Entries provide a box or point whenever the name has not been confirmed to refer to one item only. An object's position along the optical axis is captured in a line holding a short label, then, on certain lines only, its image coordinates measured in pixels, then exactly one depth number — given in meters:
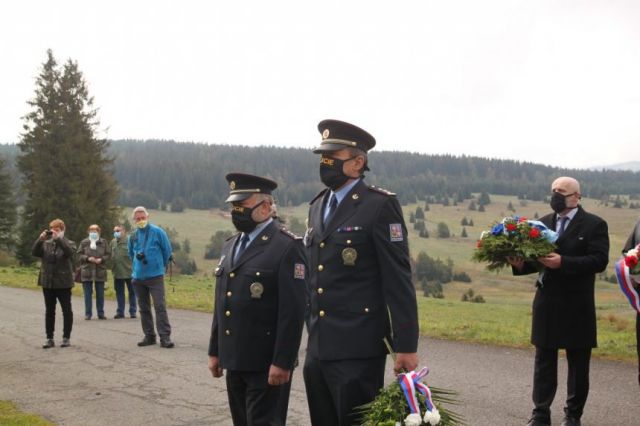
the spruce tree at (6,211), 54.75
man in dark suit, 6.22
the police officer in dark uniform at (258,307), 4.63
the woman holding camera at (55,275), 11.08
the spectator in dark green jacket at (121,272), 15.30
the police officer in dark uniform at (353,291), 4.03
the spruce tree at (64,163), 47.94
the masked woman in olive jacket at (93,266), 15.21
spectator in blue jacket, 11.05
